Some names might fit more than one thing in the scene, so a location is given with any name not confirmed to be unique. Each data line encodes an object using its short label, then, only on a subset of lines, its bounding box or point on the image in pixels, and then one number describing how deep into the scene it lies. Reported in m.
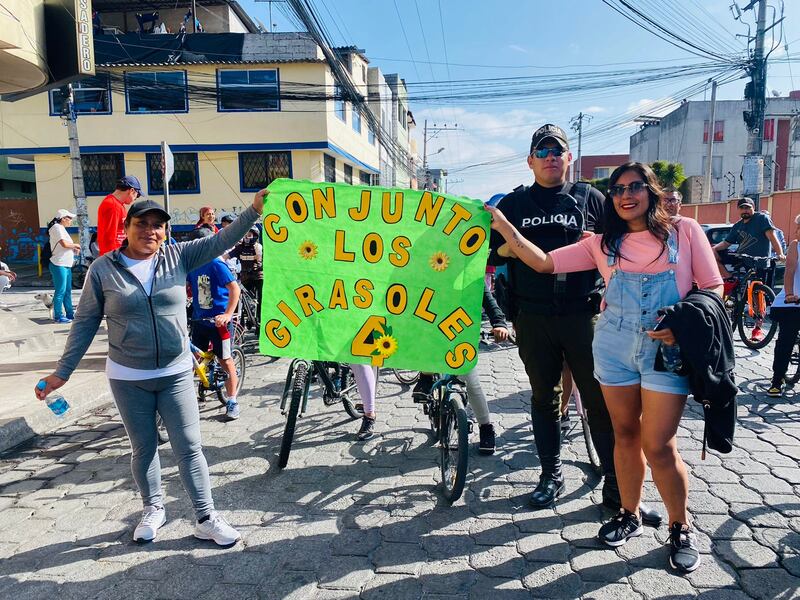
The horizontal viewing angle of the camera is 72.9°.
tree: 27.98
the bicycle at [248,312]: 8.76
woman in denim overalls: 2.76
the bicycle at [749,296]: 8.31
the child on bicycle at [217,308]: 5.23
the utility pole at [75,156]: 15.36
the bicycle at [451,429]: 3.51
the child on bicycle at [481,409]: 4.24
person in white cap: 9.31
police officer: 3.35
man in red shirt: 5.62
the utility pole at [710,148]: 31.33
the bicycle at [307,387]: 4.14
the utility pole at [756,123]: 15.56
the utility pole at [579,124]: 51.03
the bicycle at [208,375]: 5.32
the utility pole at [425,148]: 59.12
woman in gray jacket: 3.06
